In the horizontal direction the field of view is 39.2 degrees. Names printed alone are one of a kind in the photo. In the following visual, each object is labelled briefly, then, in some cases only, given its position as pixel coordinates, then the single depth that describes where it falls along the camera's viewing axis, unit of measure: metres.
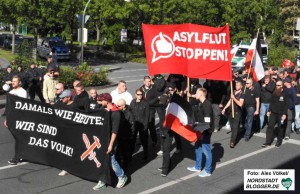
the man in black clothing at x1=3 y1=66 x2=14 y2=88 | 14.18
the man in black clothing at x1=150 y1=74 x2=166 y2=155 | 9.90
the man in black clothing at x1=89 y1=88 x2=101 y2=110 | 8.91
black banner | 7.30
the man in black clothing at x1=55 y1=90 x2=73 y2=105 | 8.29
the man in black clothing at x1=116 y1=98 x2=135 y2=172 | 7.73
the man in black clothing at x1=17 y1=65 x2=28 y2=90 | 14.65
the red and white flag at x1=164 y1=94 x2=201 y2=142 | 7.93
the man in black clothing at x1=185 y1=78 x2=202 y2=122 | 11.33
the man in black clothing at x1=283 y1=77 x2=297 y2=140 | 11.36
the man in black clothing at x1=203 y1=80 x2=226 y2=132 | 11.77
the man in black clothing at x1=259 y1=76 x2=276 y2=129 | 12.02
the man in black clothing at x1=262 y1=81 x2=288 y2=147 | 10.27
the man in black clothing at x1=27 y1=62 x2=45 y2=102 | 14.85
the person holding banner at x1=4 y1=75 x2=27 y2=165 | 9.52
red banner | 9.81
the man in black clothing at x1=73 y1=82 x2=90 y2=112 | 8.50
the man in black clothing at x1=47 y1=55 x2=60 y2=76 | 15.46
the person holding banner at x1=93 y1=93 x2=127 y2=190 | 7.12
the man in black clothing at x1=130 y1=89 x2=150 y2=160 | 8.72
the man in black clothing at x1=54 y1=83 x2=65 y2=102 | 8.99
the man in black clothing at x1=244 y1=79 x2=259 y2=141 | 11.02
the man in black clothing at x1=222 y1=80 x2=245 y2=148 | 10.42
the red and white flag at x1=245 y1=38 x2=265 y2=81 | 11.23
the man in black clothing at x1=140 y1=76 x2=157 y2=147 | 9.91
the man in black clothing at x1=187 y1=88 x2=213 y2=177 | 8.12
